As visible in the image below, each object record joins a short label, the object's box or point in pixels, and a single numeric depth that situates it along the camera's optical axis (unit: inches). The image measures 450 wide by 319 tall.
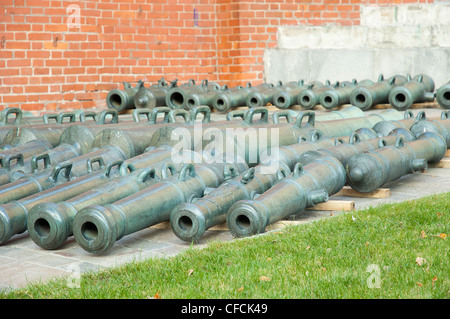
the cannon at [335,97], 452.4
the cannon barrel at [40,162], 234.7
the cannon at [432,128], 311.3
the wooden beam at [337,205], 229.2
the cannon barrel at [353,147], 245.3
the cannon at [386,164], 243.1
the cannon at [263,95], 465.7
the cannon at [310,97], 458.6
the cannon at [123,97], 473.5
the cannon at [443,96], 434.9
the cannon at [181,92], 458.6
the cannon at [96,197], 187.6
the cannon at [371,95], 448.5
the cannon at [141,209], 181.8
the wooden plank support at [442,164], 305.0
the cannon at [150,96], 460.1
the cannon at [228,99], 458.9
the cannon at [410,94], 441.4
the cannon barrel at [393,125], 310.4
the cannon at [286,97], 469.7
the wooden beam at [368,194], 250.4
